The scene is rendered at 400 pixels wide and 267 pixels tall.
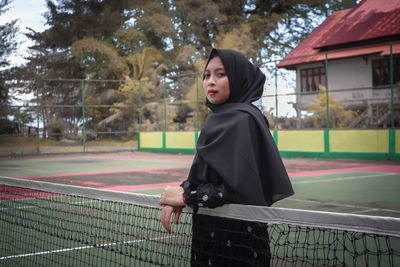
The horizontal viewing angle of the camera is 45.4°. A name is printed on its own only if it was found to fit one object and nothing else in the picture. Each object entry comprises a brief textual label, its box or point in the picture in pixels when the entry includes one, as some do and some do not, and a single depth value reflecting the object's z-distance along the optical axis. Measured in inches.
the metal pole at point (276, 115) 750.5
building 1005.2
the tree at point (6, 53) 1518.2
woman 73.9
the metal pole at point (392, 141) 621.5
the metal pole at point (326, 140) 692.1
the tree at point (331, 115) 879.1
